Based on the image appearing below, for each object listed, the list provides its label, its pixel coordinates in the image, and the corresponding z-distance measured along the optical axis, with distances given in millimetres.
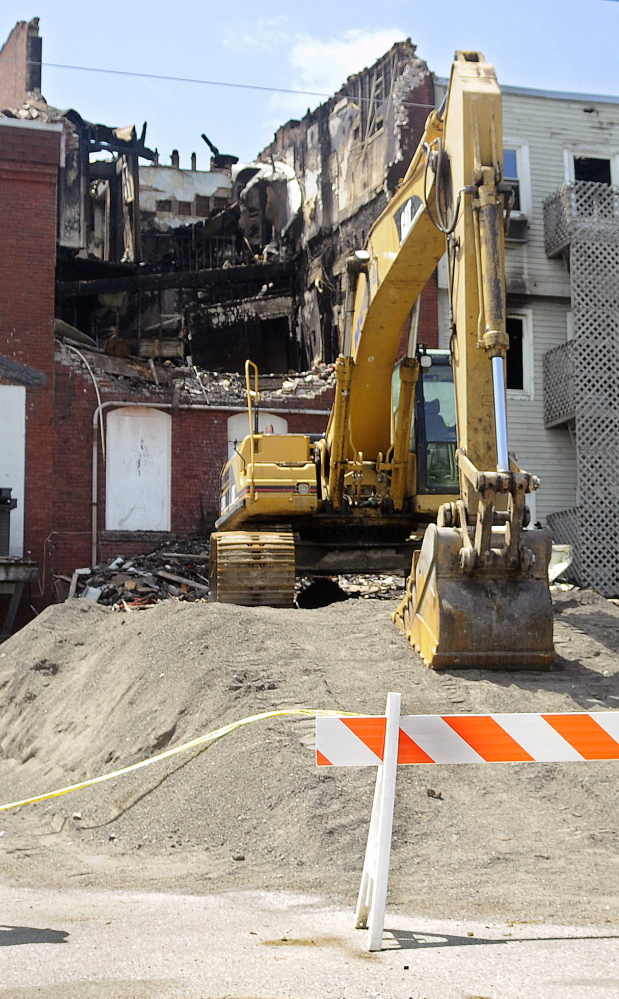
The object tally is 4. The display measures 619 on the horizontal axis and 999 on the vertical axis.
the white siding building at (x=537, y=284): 24953
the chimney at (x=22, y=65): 30688
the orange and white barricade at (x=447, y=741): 4441
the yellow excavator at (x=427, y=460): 9000
